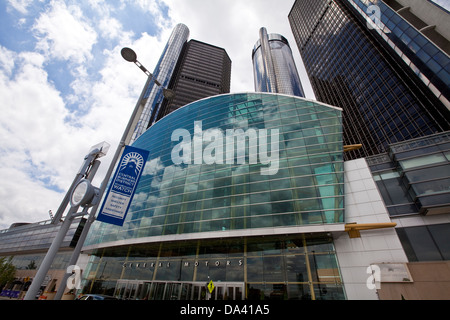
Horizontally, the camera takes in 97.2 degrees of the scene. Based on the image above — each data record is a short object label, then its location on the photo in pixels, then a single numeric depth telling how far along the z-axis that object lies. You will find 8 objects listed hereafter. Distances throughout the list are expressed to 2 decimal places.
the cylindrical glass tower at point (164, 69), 95.32
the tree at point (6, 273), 36.41
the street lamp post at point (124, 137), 5.90
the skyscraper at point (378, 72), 36.66
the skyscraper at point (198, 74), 109.66
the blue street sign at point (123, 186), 8.40
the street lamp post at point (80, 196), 5.53
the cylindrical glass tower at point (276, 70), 172.50
